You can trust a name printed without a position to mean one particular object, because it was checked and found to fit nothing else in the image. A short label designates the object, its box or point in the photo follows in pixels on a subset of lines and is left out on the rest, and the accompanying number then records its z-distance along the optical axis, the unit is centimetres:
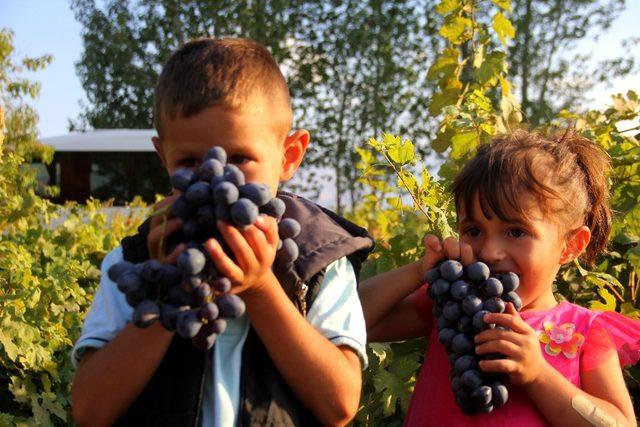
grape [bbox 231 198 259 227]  127
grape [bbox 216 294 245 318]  132
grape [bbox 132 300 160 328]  130
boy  150
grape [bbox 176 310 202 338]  128
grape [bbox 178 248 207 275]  126
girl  180
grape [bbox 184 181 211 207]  129
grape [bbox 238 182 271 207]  129
